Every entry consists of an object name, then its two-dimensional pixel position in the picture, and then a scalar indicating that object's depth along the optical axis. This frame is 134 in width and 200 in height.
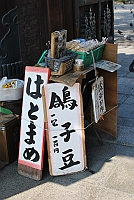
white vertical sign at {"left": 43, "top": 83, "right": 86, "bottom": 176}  3.74
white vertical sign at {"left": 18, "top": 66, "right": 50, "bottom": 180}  3.79
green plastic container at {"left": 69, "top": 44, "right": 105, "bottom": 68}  3.97
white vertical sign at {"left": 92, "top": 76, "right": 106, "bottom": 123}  4.17
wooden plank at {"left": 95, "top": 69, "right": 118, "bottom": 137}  4.55
